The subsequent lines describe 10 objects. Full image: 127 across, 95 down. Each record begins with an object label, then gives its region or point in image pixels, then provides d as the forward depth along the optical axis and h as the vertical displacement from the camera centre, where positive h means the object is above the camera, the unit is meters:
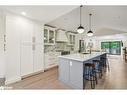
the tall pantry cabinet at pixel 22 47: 2.48 -0.03
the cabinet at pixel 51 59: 3.84 -0.68
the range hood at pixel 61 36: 4.65 +0.65
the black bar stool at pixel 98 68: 2.95 -0.88
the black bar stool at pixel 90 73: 2.31 -0.85
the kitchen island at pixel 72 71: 2.12 -0.78
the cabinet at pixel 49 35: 4.02 +0.59
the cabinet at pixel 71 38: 5.49 +0.61
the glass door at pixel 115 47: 8.07 -0.11
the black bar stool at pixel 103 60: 3.79 -0.74
